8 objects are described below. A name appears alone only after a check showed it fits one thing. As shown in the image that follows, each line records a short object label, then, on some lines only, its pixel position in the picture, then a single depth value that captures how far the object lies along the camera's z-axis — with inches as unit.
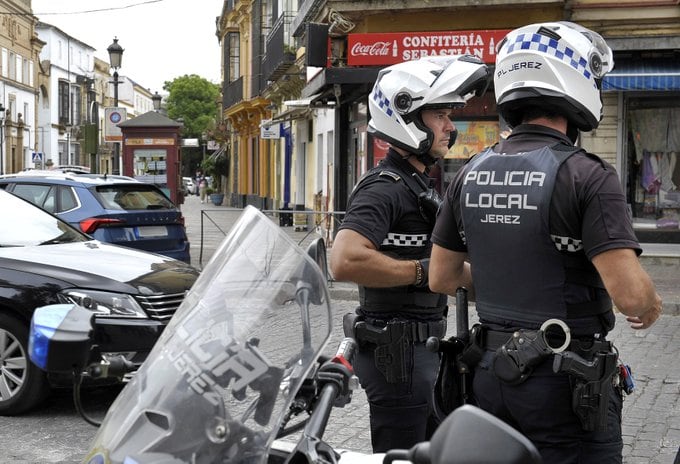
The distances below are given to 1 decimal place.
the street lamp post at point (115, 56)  978.7
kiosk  909.8
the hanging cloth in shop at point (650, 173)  671.1
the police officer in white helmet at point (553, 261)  103.1
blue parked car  466.3
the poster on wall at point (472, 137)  686.5
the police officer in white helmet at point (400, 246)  133.7
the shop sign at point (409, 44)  671.8
